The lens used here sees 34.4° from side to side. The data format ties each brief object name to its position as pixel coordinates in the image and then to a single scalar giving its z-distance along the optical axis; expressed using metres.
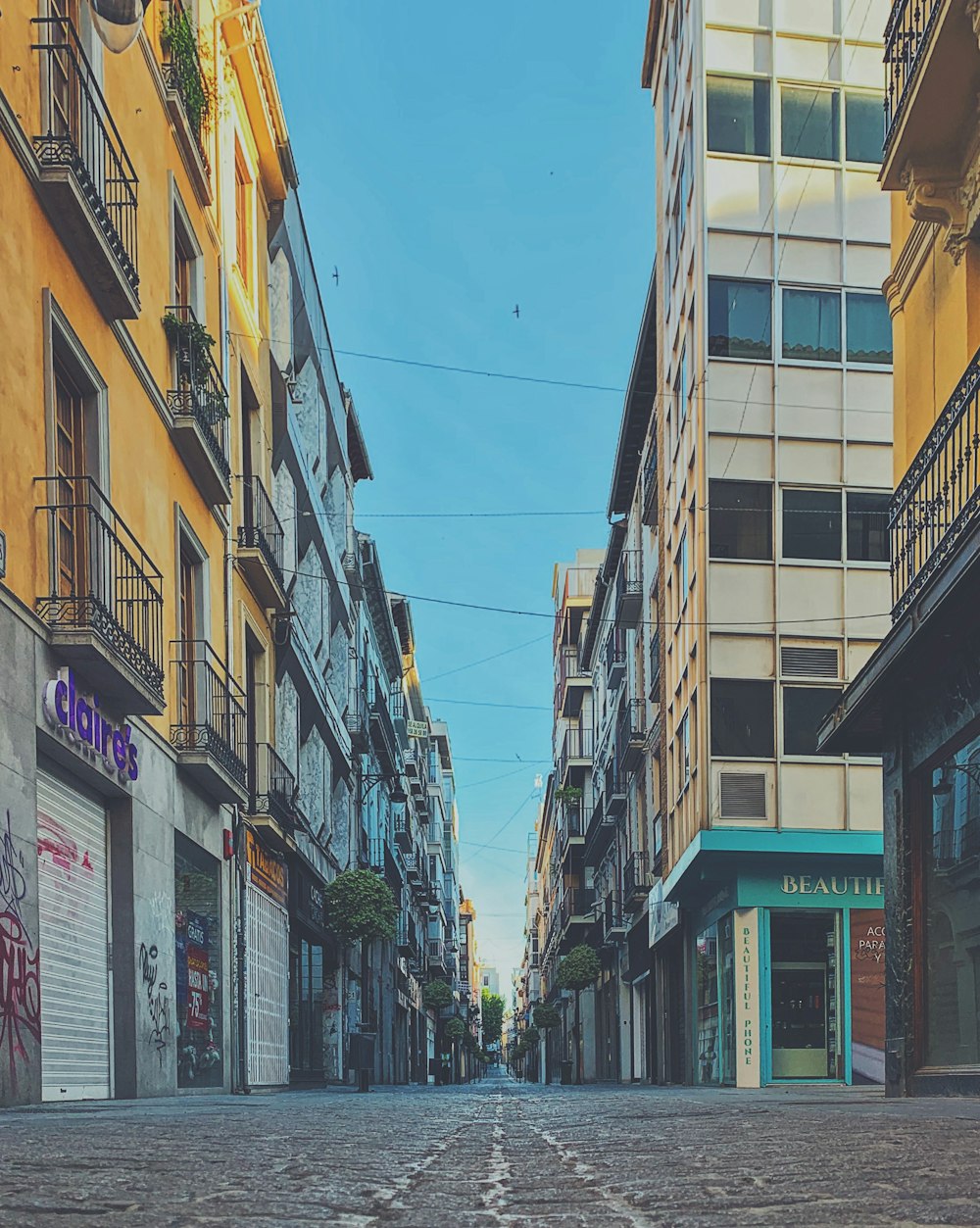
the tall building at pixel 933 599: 10.91
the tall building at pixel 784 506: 24.84
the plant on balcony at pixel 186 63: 16.94
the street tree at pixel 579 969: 46.75
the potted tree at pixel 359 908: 27.92
